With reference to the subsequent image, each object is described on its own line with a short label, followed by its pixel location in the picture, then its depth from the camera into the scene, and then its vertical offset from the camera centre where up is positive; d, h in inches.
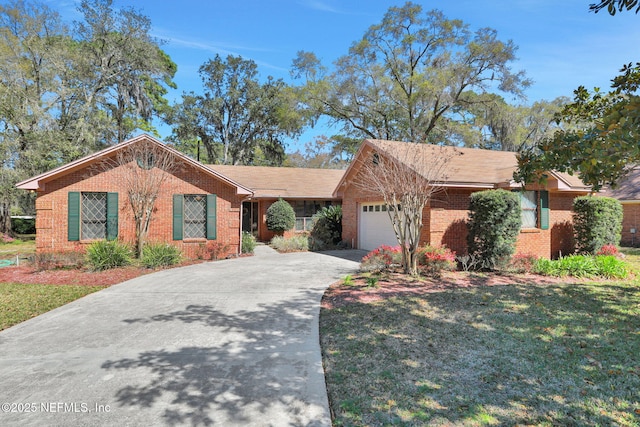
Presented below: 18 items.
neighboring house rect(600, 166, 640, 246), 725.9 -0.7
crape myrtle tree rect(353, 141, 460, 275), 368.7 +33.3
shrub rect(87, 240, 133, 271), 413.4 -50.8
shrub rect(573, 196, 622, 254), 466.9 -10.2
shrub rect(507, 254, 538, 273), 402.6 -57.0
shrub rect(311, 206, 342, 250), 729.0 -23.2
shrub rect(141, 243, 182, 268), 441.1 -54.8
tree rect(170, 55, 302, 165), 1304.1 +397.6
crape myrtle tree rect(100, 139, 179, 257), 465.1 +58.6
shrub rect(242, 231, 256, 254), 584.1 -52.6
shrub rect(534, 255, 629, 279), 381.4 -60.2
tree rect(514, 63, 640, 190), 154.8 +38.9
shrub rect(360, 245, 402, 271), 397.9 -52.5
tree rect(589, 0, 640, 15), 157.2 +98.5
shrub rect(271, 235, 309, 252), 639.8 -56.6
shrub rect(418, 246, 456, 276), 379.2 -51.4
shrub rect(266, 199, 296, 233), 723.4 -4.0
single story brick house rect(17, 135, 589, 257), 458.0 +12.0
